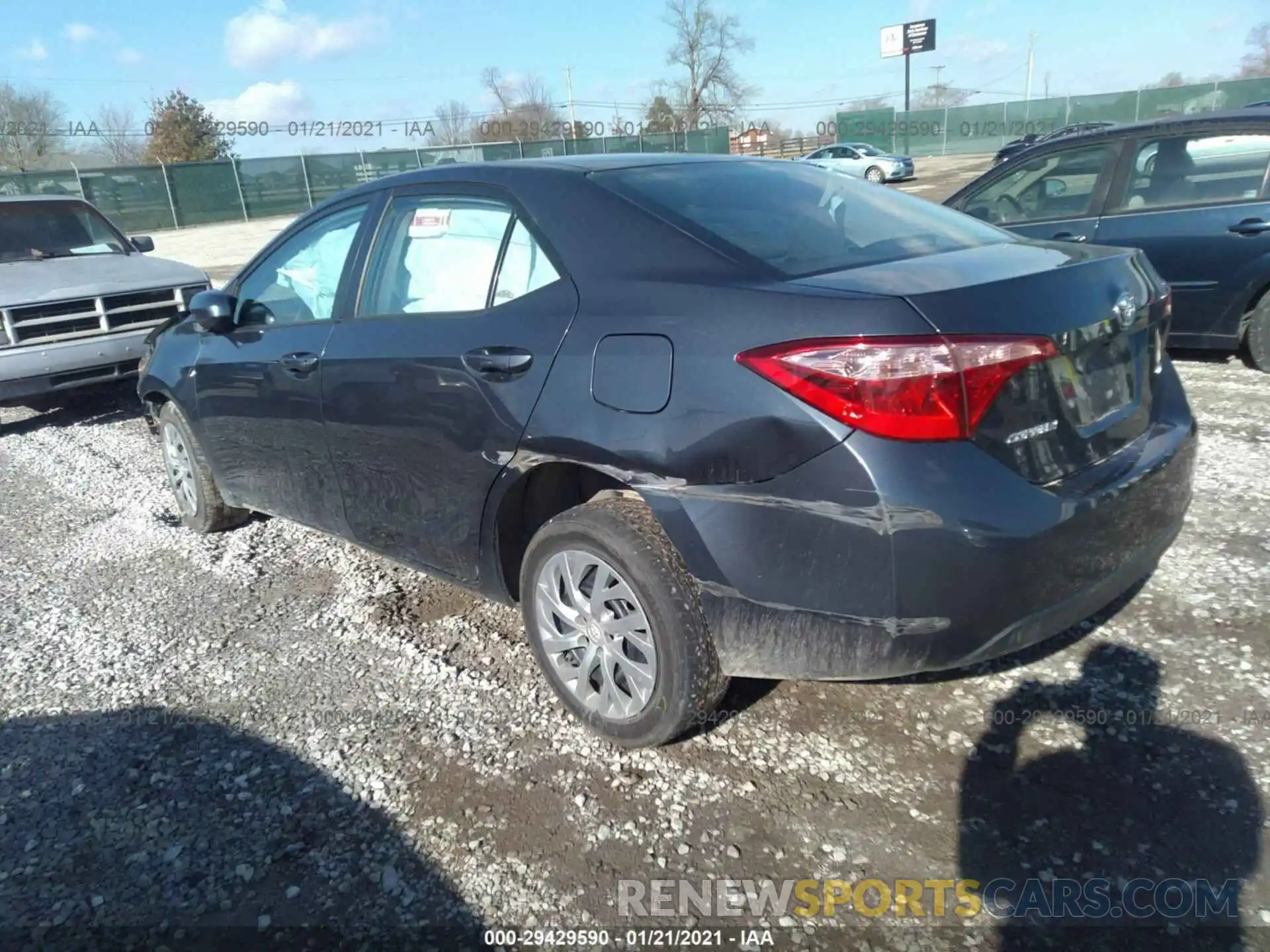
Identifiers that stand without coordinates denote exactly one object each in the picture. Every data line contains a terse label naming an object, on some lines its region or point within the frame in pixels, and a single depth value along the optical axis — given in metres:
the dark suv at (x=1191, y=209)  5.70
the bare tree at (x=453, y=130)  63.03
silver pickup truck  6.43
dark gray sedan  2.11
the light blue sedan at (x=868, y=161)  30.75
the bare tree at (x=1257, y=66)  71.75
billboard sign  51.97
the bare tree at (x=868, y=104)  65.00
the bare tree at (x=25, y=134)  47.53
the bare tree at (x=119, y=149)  52.28
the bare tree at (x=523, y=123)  59.88
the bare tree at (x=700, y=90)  67.12
